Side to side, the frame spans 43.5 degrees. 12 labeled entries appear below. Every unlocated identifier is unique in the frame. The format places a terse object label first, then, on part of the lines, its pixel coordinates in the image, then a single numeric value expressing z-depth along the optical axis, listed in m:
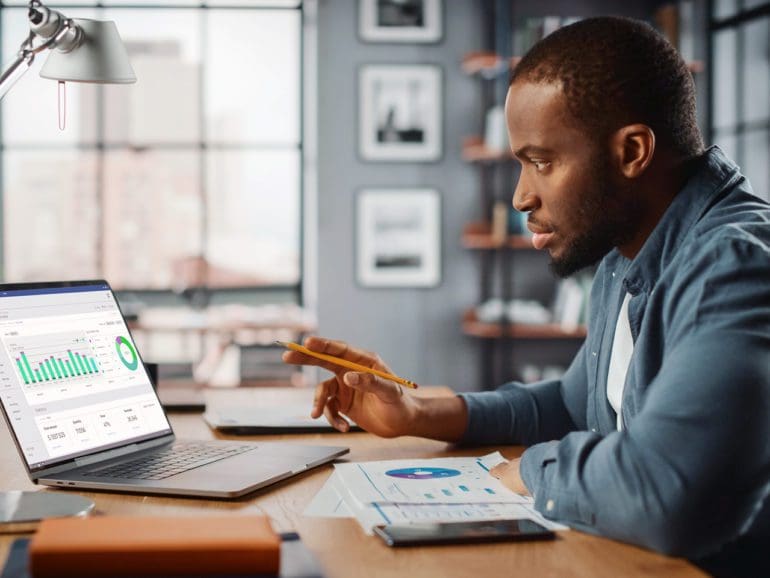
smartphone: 0.97
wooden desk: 0.91
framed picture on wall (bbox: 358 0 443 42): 5.16
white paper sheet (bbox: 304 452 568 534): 1.06
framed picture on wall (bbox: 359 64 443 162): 5.16
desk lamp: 1.62
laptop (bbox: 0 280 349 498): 1.21
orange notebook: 0.78
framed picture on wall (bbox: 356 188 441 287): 5.16
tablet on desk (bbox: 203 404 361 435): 1.63
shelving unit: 4.82
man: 1.00
